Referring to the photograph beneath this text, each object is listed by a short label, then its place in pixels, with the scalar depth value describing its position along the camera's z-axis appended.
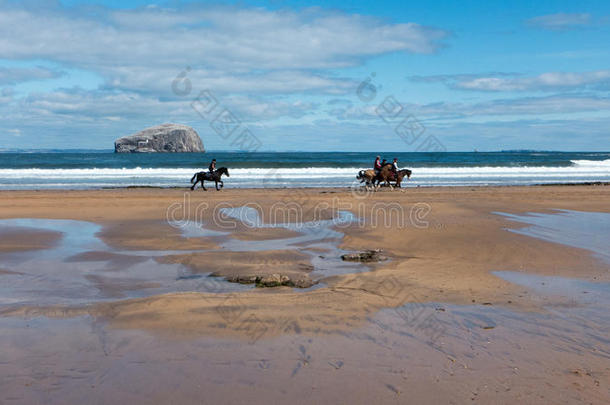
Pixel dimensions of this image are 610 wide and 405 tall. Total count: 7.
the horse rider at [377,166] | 25.53
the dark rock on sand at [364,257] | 8.43
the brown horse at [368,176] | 25.69
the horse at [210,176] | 24.70
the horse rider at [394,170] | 25.47
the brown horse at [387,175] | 25.30
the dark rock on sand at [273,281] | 6.66
